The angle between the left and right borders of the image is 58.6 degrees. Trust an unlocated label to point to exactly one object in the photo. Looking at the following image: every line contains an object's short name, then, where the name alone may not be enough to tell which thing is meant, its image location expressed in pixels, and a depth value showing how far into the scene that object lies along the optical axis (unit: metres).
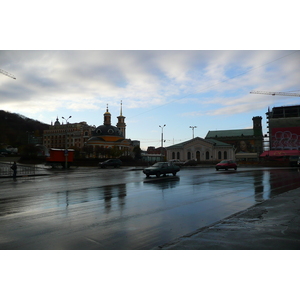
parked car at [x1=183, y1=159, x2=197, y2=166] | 61.93
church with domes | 112.69
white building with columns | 92.99
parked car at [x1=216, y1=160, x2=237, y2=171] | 37.23
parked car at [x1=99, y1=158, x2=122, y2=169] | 50.14
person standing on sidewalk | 28.18
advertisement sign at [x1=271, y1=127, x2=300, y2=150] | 86.96
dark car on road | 25.10
